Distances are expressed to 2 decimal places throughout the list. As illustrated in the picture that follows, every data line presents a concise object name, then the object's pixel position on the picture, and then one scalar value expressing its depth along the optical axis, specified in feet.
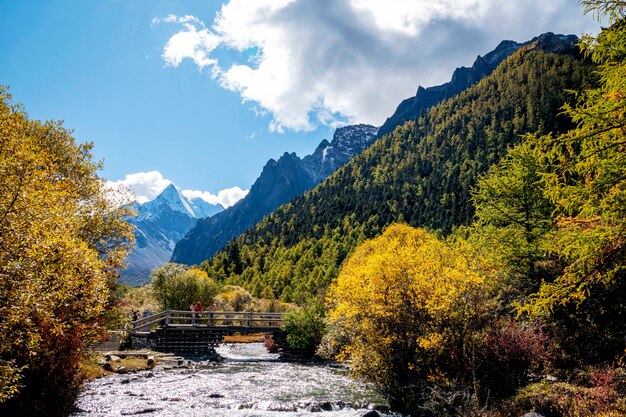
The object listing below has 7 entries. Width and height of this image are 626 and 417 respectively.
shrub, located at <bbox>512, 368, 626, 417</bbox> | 30.50
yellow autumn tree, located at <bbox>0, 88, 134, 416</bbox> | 27.53
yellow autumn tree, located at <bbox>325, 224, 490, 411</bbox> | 44.09
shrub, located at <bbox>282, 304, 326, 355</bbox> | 104.98
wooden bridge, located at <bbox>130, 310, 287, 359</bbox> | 106.52
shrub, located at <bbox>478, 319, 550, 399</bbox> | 42.34
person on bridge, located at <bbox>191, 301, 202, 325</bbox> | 111.04
